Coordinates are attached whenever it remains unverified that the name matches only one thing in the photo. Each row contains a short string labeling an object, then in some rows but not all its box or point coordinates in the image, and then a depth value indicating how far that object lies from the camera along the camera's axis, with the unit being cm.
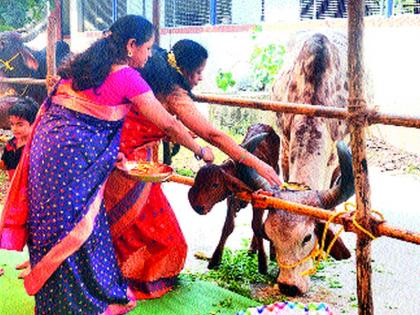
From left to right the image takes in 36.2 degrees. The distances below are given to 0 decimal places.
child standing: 418
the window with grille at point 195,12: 1044
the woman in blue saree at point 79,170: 322
